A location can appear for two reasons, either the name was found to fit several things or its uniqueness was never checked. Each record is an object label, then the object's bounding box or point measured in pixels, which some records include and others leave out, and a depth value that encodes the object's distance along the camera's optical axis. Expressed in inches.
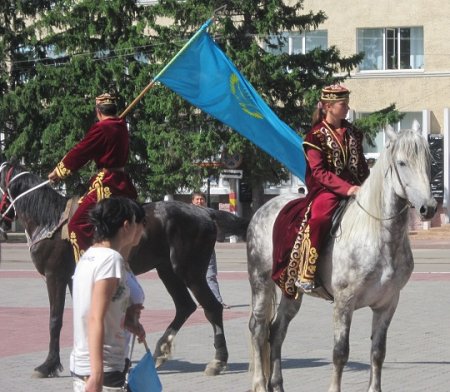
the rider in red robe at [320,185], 474.5
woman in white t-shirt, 290.0
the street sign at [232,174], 1959.4
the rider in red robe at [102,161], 537.2
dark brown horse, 600.0
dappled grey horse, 452.2
